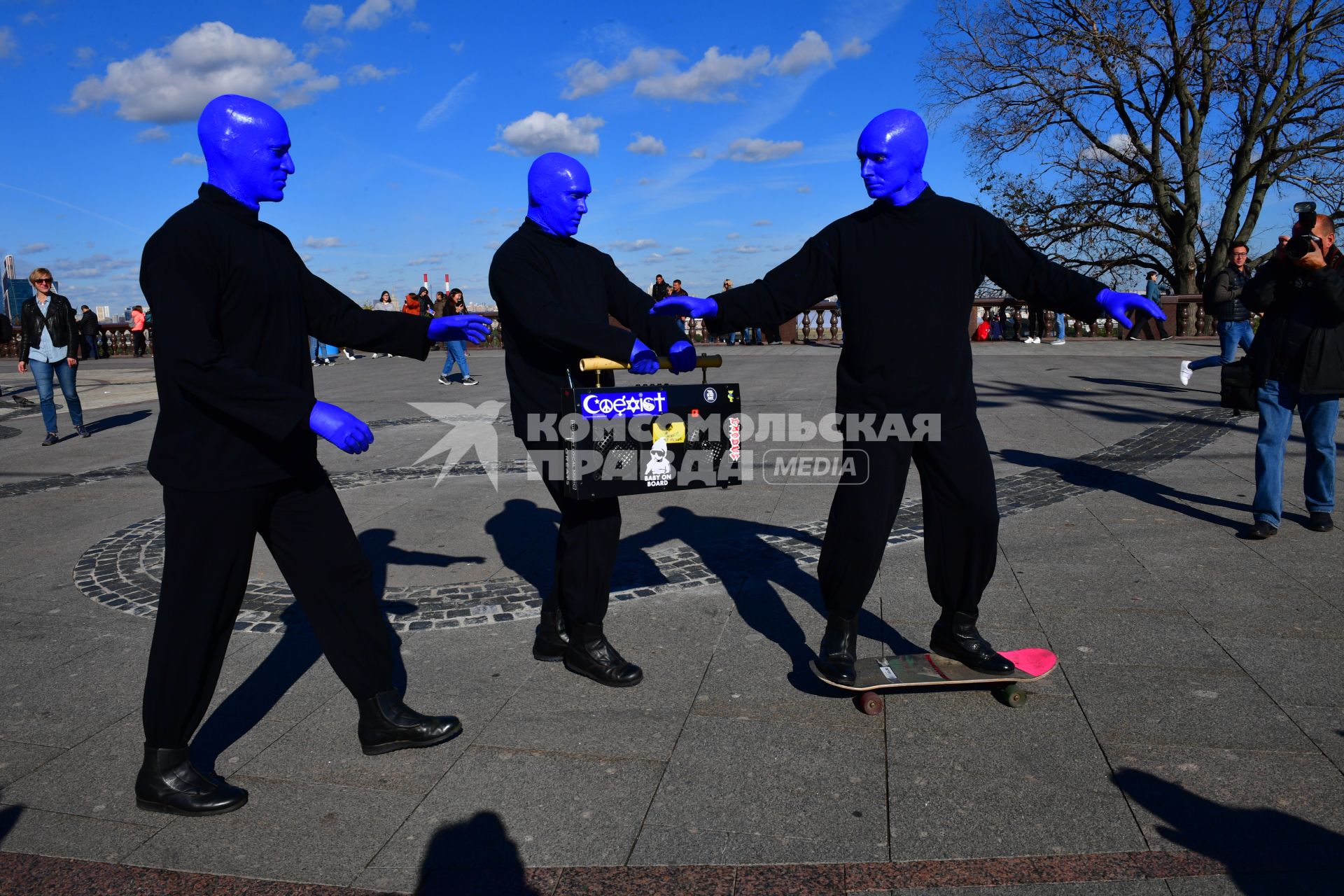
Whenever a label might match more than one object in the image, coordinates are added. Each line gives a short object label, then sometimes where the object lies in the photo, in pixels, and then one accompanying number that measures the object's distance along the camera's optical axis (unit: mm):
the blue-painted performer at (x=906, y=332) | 3402
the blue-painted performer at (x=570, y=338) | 3459
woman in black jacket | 10797
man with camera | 5562
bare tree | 26594
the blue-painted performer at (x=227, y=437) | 2791
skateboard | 3514
